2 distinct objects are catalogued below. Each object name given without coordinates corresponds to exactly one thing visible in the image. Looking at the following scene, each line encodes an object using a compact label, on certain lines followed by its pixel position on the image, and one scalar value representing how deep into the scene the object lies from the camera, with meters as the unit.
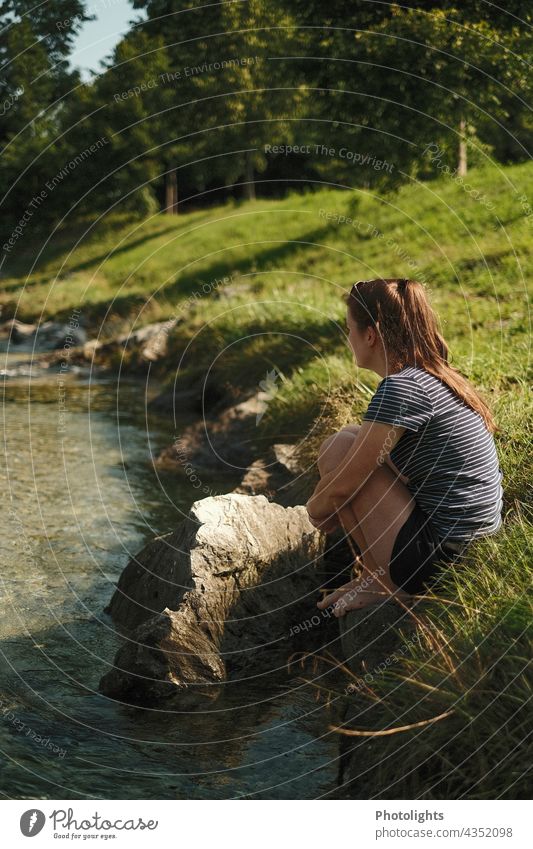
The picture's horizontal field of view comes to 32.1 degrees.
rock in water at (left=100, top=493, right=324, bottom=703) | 4.82
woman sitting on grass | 4.49
